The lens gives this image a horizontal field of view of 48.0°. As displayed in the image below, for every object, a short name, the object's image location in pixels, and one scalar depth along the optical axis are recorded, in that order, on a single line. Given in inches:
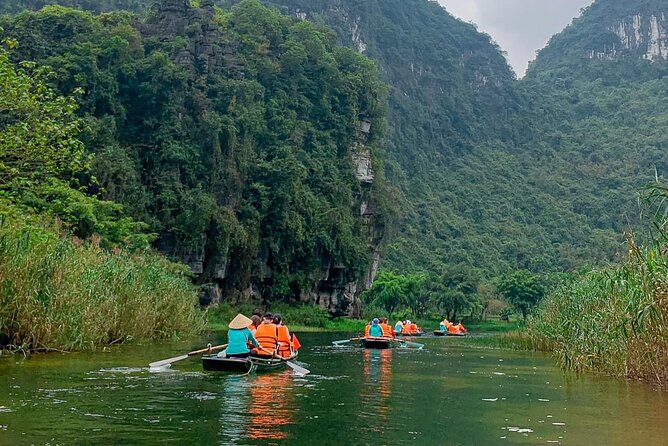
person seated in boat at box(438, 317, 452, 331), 1324.3
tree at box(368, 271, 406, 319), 2001.7
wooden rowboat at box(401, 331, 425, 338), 1202.8
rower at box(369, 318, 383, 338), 840.3
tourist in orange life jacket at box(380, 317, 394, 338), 909.5
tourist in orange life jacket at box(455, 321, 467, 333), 1366.5
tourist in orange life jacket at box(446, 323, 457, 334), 1336.6
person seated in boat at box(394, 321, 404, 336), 1173.8
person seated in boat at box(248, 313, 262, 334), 592.2
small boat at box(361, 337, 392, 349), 786.2
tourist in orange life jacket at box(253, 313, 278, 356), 496.4
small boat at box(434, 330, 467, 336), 1299.2
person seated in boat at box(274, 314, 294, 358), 521.0
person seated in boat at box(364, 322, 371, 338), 846.2
